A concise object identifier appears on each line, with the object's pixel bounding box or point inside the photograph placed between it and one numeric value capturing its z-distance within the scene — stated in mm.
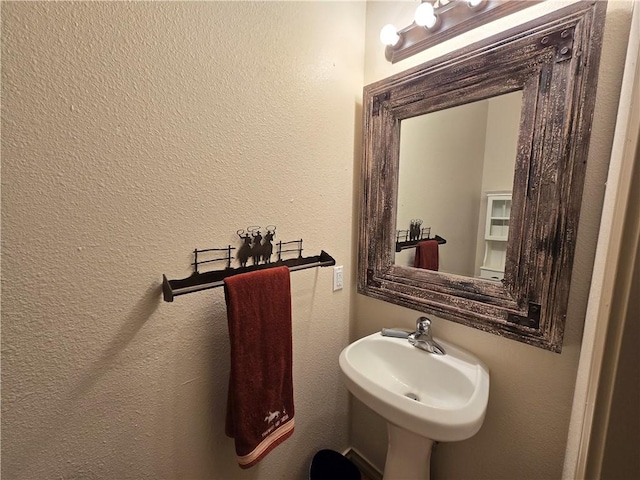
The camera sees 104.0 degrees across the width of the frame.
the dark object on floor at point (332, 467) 1140
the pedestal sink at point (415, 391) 678
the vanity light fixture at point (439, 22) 820
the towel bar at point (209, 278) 689
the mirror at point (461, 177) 856
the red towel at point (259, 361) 767
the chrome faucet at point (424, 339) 966
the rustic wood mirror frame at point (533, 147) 684
